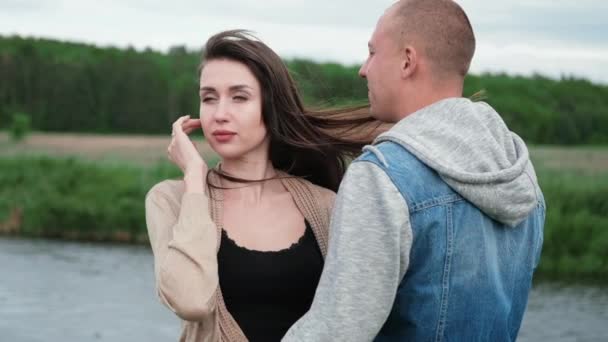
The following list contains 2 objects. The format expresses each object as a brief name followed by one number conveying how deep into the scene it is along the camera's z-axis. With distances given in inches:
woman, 108.7
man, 83.0
